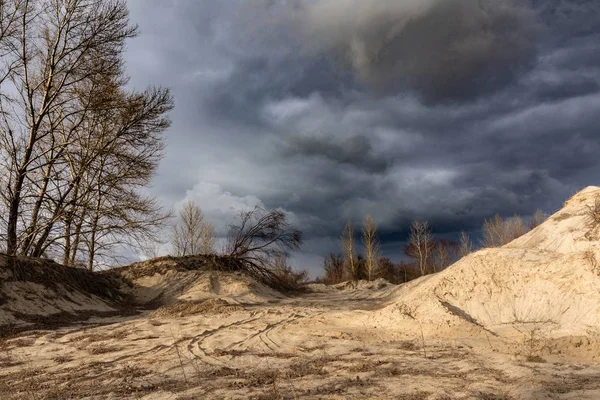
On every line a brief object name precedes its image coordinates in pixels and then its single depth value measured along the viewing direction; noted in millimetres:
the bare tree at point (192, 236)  33469
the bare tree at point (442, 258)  46422
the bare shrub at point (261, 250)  22656
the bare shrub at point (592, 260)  9661
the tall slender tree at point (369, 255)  39238
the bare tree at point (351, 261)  39281
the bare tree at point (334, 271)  44375
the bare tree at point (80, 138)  16688
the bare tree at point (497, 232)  39750
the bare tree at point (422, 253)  43125
